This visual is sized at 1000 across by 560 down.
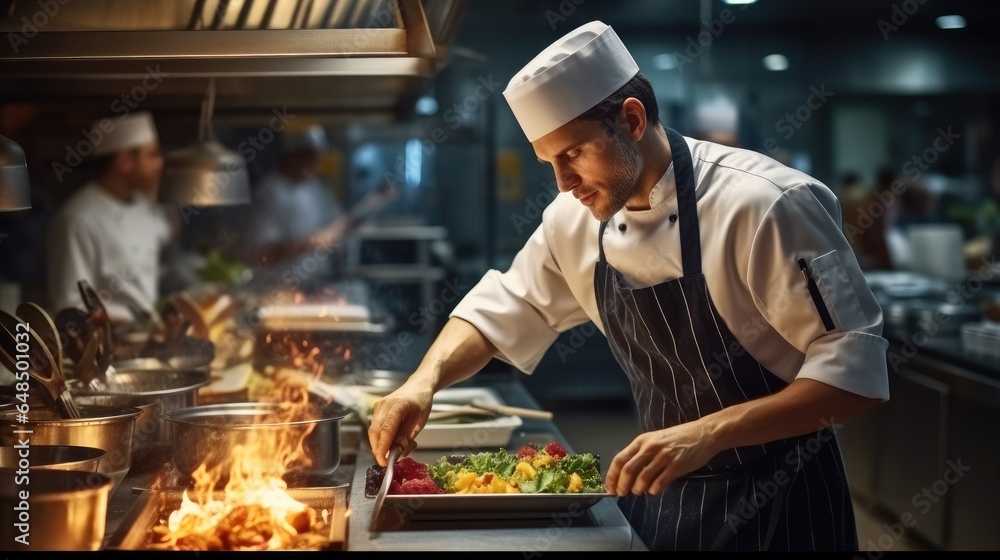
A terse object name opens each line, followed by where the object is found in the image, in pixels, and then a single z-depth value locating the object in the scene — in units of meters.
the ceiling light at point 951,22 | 6.55
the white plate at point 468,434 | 2.11
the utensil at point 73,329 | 2.18
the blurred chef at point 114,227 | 3.91
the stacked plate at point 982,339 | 3.55
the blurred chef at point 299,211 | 5.82
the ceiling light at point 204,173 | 2.88
